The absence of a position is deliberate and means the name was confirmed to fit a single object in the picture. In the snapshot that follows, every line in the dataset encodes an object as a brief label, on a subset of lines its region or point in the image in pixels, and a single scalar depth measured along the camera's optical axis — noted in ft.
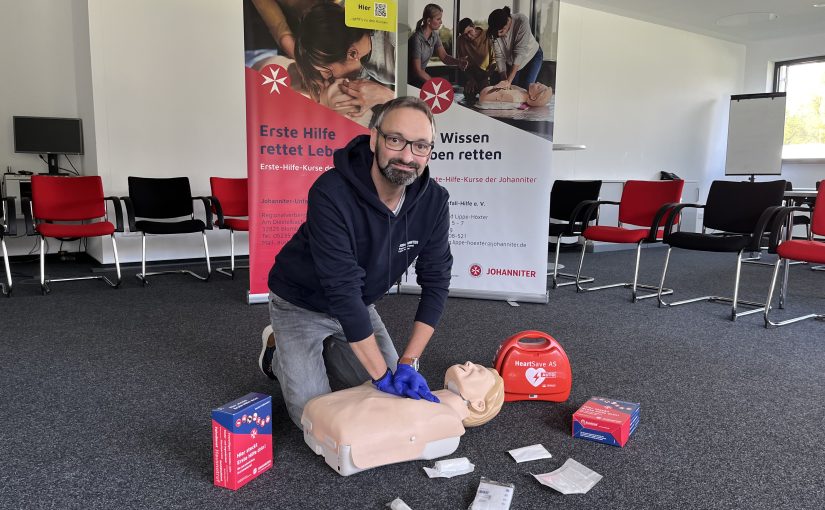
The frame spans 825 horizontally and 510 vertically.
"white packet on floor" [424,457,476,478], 5.39
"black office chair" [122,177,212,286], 15.11
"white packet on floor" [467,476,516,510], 4.79
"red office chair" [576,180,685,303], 13.92
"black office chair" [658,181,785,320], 11.98
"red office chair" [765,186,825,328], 10.96
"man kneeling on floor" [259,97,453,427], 5.52
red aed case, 7.13
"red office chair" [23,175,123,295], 13.91
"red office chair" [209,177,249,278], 16.94
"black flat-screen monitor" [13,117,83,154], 16.81
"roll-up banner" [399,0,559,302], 12.69
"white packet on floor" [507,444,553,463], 5.76
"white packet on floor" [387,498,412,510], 4.78
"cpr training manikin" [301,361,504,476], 5.17
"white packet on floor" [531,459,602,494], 5.17
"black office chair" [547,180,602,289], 15.66
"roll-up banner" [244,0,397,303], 12.25
